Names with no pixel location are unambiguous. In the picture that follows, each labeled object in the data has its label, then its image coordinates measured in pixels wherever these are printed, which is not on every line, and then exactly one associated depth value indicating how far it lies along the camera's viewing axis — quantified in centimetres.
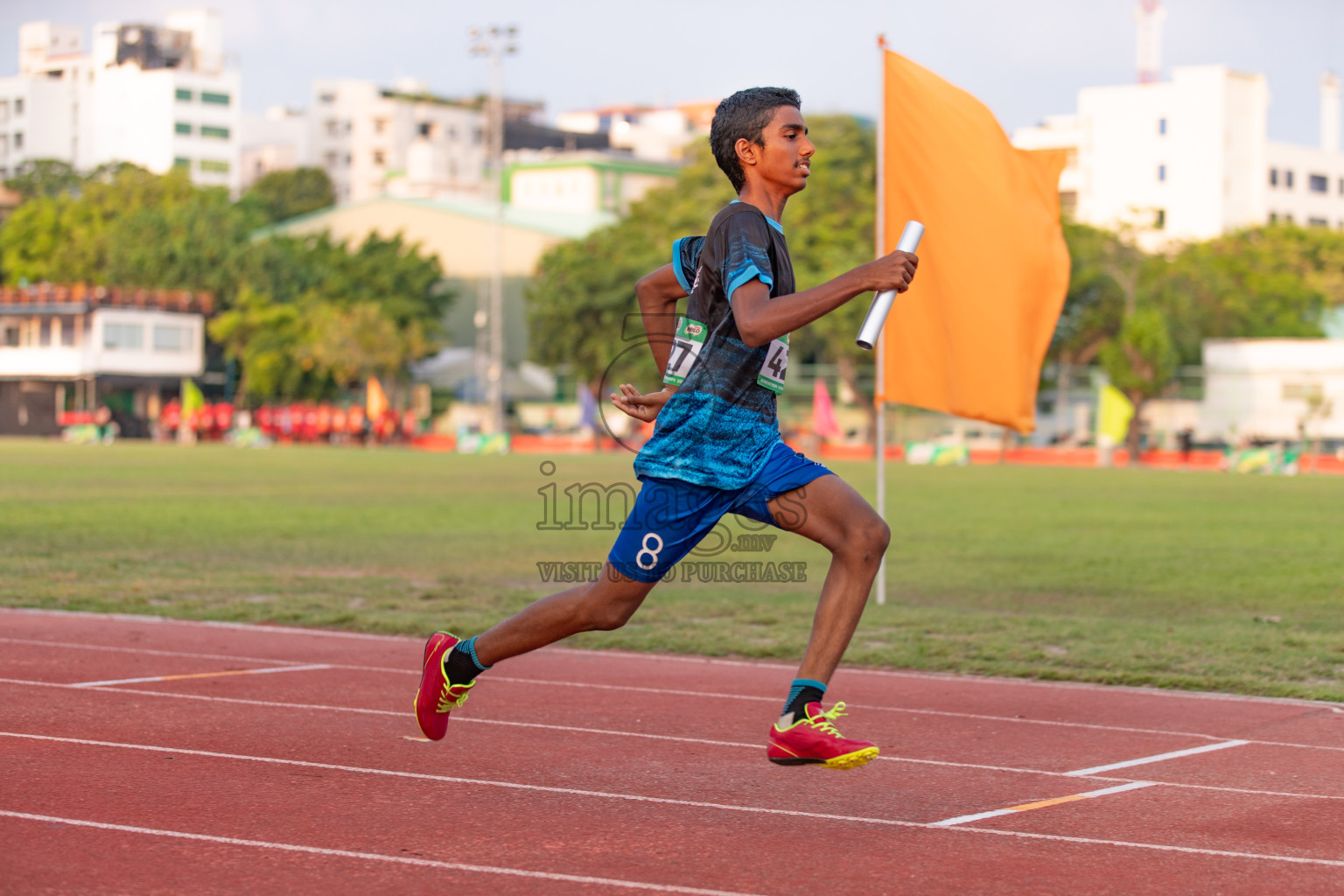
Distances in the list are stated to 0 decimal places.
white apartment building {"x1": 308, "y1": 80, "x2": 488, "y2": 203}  11269
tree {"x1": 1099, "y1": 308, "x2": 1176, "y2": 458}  5128
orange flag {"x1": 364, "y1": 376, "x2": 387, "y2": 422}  5828
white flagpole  1027
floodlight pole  5794
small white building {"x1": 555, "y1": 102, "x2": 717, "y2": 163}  12188
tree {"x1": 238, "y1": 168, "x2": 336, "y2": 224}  10450
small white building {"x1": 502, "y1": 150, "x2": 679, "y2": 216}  10006
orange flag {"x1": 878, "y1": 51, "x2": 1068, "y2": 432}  1038
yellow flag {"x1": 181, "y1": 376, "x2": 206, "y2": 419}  6094
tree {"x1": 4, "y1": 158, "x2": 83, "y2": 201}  9138
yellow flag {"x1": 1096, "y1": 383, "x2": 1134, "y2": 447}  4372
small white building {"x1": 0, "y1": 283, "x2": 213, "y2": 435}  6900
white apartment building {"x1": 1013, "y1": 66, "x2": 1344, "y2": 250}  8200
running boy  465
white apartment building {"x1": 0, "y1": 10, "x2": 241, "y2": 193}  10156
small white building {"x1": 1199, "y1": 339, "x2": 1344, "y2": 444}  5372
